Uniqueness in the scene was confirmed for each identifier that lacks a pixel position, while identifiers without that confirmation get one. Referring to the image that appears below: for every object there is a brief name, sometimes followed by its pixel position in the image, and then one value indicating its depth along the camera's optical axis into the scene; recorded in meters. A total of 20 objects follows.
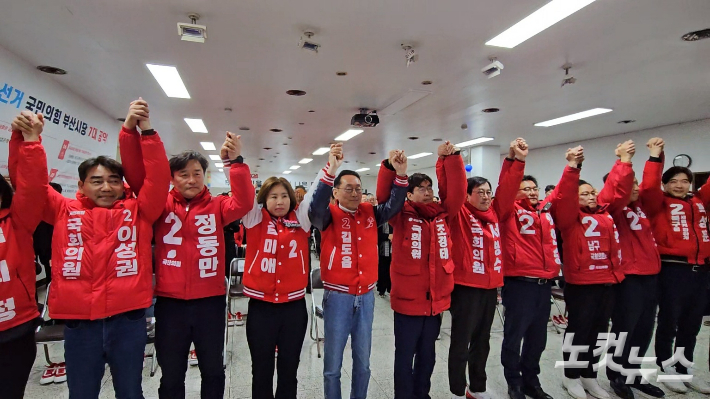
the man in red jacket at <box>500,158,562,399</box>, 2.54
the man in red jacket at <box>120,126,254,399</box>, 1.83
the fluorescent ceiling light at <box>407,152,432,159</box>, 11.35
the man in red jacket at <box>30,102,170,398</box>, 1.63
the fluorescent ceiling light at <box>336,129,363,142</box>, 8.10
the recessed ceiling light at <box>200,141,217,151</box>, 10.09
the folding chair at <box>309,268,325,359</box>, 3.30
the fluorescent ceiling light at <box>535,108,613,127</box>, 6.25
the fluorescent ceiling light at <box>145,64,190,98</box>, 4.52
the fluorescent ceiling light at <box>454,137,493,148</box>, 8.97
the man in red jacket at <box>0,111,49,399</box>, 1.61
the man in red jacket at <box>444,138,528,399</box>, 2.41
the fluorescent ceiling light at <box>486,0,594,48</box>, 2.98
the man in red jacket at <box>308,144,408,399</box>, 2.11
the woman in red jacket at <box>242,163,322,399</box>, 1.98
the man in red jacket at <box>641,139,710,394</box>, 2.85
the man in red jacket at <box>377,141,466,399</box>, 2.25
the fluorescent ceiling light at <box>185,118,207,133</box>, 7.38
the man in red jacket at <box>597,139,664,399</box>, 2.75
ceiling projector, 6.06
